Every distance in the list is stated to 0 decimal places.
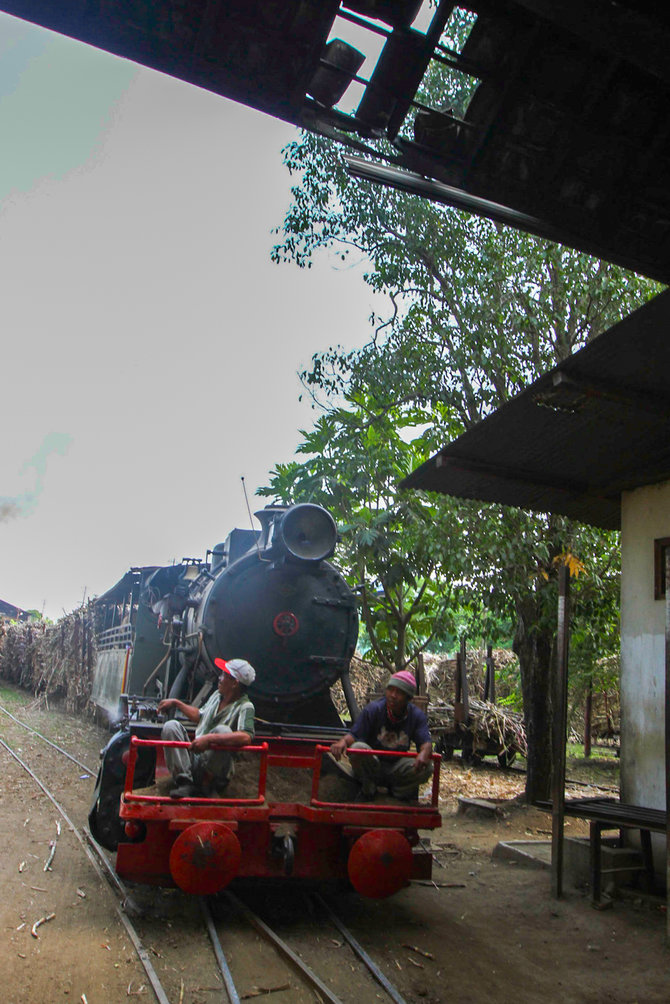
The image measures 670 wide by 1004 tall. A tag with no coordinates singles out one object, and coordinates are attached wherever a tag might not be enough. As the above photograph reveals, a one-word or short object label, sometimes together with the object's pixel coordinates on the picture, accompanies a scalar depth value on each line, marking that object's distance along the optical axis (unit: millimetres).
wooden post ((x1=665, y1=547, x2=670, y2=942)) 5254
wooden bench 5713
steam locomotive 5008
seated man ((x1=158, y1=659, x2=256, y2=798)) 5176
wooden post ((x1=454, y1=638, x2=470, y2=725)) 15141
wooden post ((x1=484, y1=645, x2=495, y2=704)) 16875
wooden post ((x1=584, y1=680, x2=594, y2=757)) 17944
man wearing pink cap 5570
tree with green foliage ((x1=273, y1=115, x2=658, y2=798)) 9000
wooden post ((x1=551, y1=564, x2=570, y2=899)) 6336
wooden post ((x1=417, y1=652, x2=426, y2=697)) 13809
